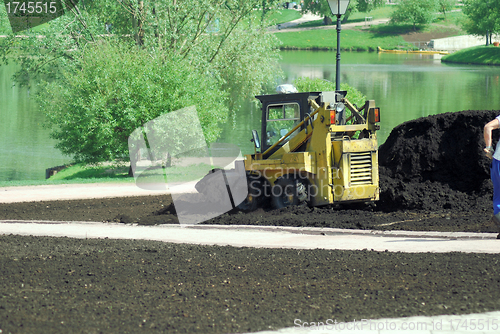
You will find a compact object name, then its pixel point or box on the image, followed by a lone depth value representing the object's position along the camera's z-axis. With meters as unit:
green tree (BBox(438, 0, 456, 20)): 123.62
